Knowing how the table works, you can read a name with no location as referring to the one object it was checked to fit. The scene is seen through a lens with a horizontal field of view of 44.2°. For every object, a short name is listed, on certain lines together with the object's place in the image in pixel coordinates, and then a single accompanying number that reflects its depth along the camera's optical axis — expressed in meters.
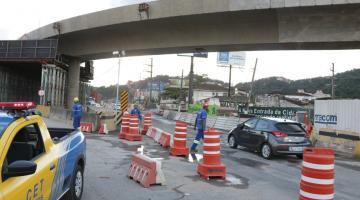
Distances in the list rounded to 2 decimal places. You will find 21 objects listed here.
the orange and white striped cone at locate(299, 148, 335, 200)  5.68
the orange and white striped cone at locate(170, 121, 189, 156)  13.98
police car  4.18
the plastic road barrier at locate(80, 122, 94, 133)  23.08
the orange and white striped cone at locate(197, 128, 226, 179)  9.97
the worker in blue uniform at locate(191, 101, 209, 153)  14.91
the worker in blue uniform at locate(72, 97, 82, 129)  20.55
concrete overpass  19.89
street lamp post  29.30
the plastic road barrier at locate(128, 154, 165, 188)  8.80
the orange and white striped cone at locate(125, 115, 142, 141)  18.97
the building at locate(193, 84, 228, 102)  119.19
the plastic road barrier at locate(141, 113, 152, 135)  23.02
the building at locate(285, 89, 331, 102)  86.70
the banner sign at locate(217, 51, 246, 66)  63.41
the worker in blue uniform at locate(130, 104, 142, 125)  24.94
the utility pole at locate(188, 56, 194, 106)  48.00
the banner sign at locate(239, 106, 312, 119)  30.69
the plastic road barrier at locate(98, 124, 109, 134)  22.54
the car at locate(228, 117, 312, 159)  14.52
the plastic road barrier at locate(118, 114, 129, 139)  19.80
